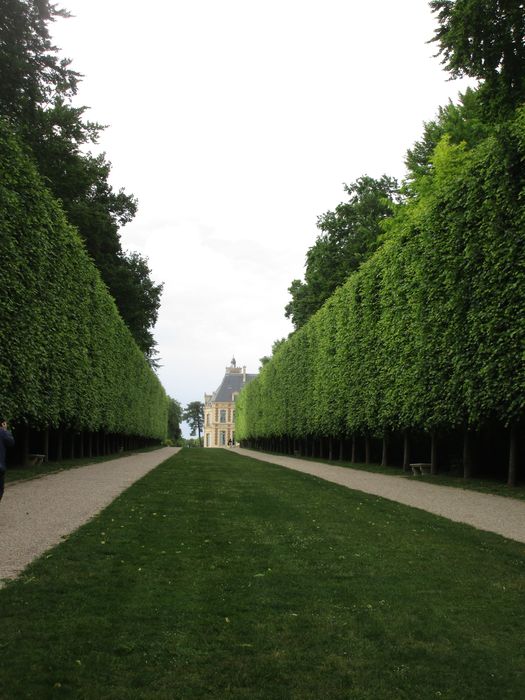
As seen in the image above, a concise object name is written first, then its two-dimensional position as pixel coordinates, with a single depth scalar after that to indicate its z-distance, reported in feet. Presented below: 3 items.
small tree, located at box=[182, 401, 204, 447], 567.59
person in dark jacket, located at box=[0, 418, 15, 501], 31.50
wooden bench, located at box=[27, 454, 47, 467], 72.32
